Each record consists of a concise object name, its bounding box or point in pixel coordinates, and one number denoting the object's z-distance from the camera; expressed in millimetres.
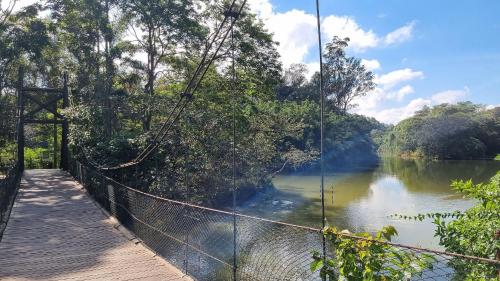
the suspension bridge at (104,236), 4191
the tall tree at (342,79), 41019
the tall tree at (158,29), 12172
